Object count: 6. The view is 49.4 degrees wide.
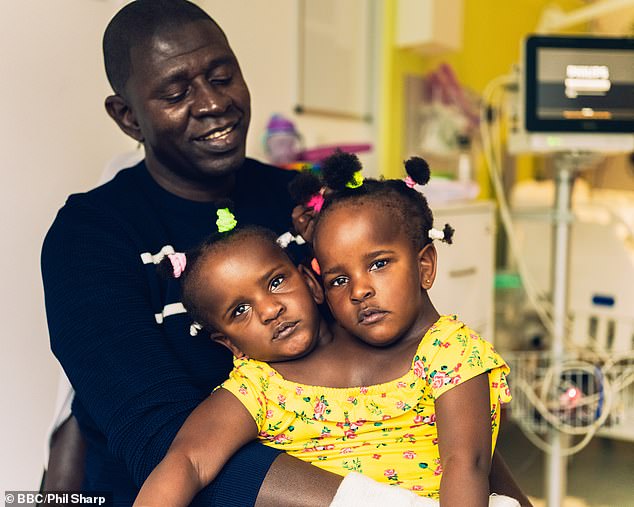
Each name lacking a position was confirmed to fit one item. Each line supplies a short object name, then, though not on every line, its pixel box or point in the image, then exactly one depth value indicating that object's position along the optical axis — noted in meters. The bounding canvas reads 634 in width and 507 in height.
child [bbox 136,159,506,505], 1.03
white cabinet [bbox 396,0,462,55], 2.85
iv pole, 2.20
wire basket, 2.20
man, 0.98
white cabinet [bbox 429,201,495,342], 2.26
